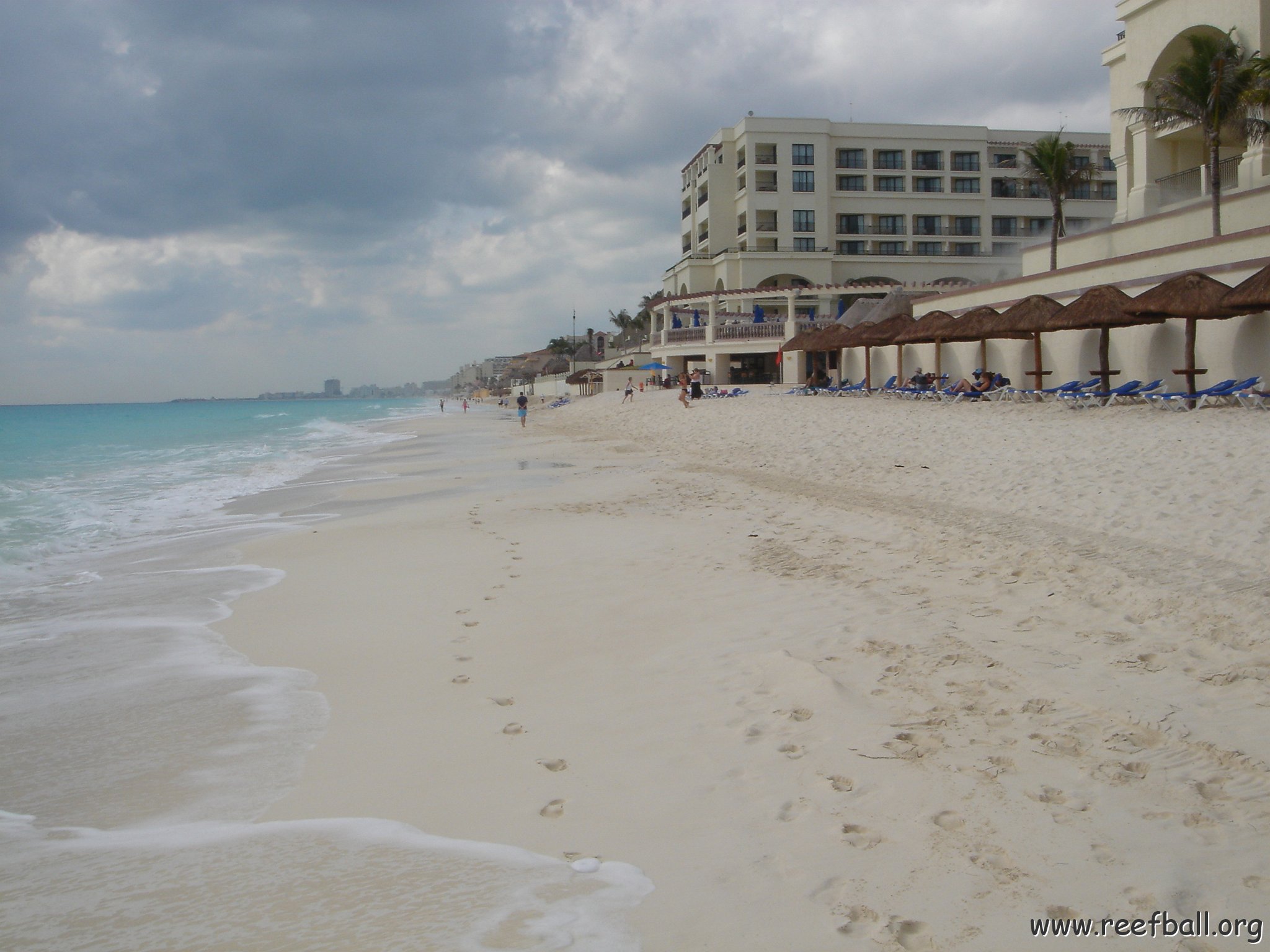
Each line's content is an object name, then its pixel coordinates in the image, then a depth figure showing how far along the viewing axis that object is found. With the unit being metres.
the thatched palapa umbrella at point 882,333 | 25.66
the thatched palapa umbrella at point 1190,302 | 14.96
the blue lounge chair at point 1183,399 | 14.79
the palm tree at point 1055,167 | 29.39
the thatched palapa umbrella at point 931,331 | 22.86
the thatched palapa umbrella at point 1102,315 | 16.83
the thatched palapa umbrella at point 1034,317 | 19.00
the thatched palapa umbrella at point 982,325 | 20.62
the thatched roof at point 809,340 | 30.40
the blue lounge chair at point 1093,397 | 16.75
